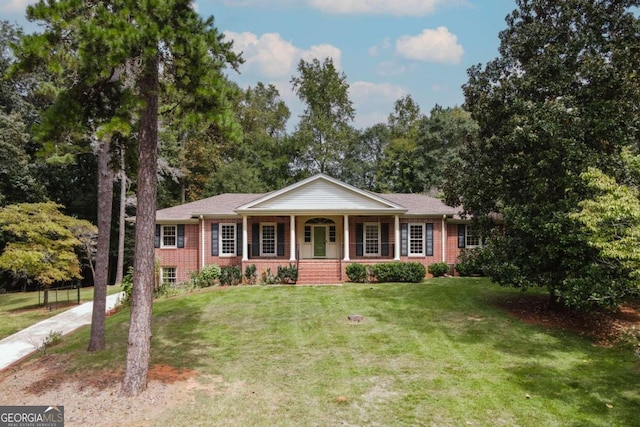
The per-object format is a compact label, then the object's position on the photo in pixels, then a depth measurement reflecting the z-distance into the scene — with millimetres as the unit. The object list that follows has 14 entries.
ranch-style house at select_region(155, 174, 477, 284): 19781
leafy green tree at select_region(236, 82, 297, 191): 37312
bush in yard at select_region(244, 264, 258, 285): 18656
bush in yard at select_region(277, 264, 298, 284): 18359
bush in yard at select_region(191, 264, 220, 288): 18453
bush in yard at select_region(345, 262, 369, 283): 18453
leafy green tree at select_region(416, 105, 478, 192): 35875
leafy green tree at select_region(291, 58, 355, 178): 36969
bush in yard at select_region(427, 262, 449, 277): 19953
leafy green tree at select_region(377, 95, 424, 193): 37875
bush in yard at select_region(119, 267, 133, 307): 15125
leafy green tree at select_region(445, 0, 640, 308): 10773
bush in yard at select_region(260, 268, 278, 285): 18453
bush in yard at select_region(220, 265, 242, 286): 18500
